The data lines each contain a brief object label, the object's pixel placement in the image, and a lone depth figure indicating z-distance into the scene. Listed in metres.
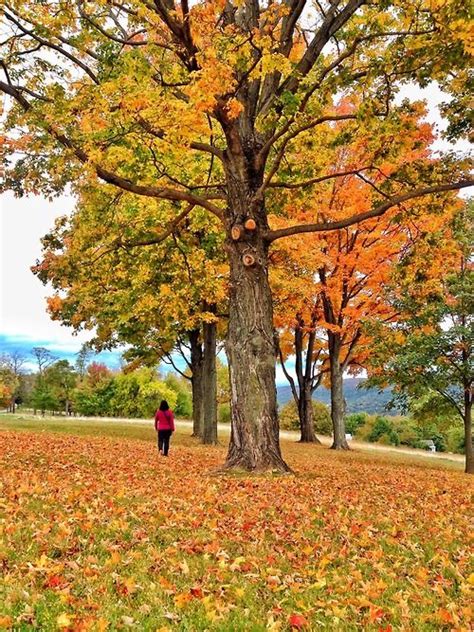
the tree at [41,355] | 95.56
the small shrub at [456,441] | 49.59
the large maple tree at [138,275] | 13.89
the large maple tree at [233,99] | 9.13
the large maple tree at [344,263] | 12.15
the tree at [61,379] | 68.00
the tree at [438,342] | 19.22
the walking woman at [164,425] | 15.79
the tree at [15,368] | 81.00
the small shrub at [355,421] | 58.88
